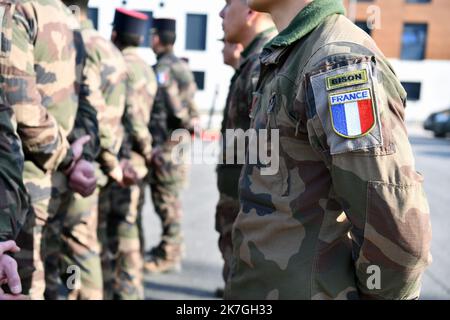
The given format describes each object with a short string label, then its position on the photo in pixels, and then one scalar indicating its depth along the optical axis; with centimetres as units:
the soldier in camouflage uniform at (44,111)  193
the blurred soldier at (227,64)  257
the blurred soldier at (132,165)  364
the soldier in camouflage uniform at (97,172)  290
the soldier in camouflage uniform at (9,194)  151
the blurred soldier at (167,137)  459
